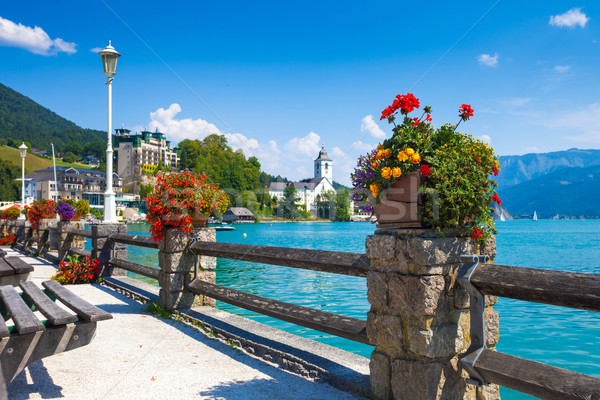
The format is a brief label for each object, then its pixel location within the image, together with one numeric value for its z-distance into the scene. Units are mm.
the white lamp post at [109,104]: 11560
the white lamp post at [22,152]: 23812
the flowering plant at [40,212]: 15641
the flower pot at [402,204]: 3203
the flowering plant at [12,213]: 23234
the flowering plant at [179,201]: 6617
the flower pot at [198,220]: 6800
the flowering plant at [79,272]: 9912
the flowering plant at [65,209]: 12688
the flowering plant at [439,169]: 3180
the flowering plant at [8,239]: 19484
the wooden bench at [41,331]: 3043
